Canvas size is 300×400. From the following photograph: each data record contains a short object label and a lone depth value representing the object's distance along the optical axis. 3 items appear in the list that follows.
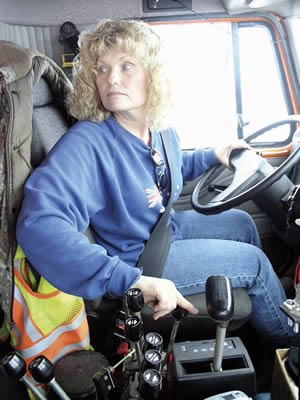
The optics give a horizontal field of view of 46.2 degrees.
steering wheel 1.15
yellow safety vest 1.02
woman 0.88
